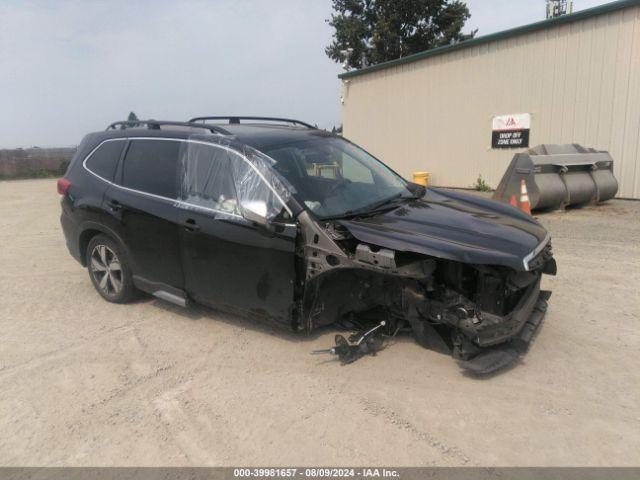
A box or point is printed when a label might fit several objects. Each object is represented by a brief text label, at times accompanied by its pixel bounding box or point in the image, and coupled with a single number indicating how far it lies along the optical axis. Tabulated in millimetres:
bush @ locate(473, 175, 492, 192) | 14500
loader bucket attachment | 9492
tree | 29391
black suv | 3389
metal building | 11430
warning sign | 13438
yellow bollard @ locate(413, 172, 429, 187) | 15578
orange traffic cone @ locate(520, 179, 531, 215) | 9016
